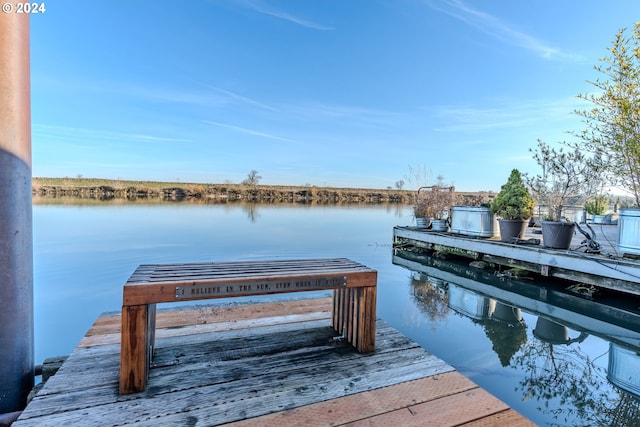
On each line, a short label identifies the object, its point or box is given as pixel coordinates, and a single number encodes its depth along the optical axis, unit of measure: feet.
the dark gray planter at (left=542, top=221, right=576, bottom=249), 16.07
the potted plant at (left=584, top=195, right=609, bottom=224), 33.13
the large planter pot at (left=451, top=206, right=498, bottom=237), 21.54
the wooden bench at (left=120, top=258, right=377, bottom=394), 4.66
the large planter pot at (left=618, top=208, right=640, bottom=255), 12.89
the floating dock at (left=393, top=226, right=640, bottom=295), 12.78
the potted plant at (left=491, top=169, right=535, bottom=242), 18.01
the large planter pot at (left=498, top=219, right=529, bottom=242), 18.69
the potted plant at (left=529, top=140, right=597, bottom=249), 18.33
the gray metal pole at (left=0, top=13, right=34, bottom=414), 5.19
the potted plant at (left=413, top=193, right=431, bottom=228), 28.50
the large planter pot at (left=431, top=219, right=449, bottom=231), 25.80
